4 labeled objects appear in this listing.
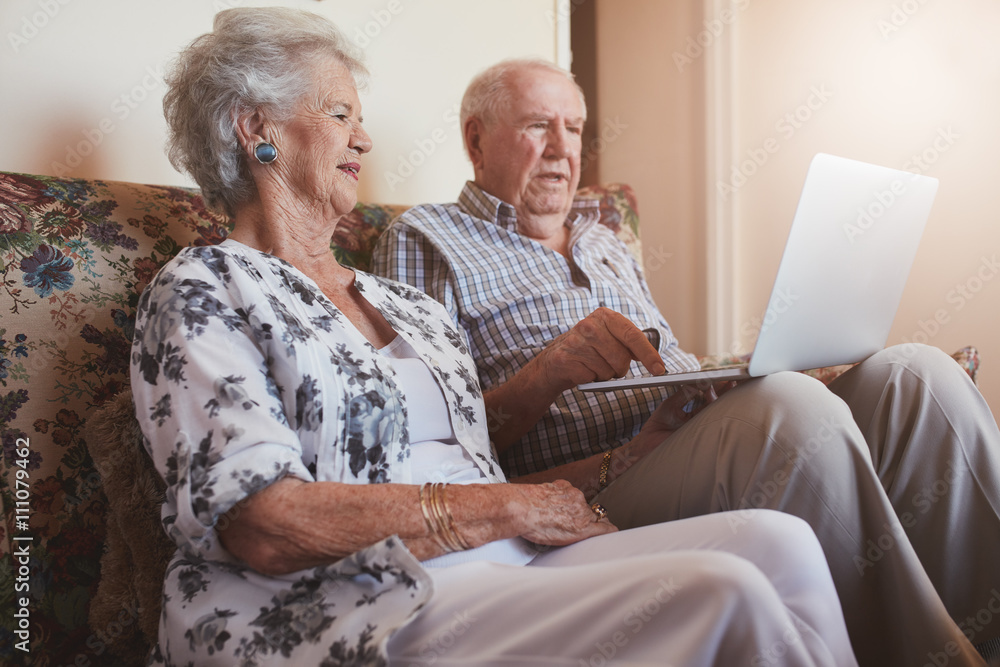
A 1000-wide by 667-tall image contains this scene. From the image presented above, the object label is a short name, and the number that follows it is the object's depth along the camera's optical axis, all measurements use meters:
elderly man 0.87
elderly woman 0.65
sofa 0.94
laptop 0.83
